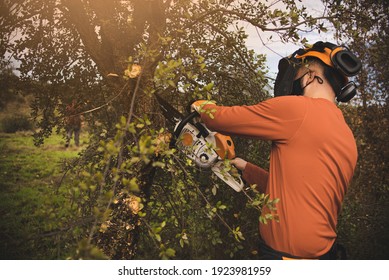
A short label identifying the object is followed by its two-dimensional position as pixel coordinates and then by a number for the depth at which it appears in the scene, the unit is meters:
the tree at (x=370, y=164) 5.68
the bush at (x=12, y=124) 13.23
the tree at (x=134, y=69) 2.78
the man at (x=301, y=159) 2.10
